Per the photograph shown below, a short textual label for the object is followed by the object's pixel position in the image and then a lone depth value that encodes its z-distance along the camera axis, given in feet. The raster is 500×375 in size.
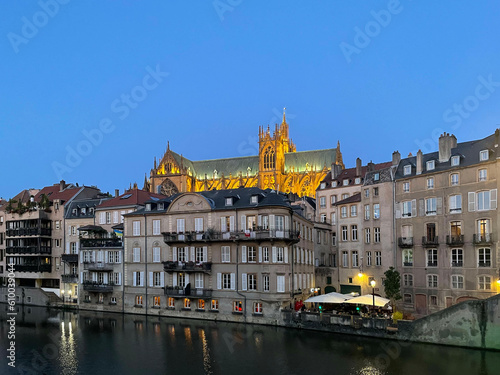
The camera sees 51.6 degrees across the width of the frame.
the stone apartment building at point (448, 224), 180.96
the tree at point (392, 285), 192.85
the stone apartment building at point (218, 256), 195.31
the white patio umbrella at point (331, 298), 183.93
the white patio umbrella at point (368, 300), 175.22
